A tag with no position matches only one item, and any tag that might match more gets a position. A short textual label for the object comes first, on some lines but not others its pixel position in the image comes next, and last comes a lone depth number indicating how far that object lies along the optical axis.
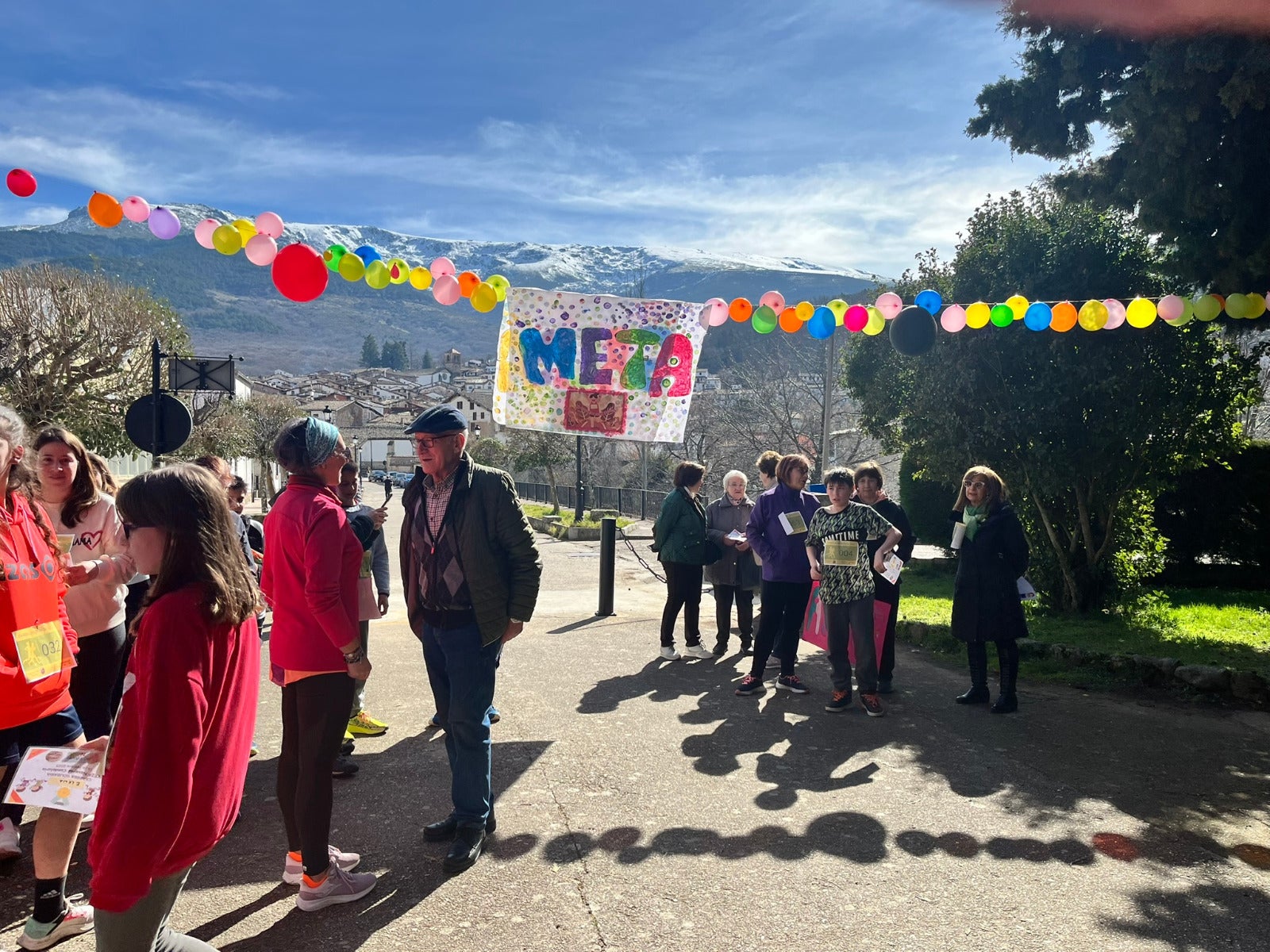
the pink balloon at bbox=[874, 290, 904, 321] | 8.11
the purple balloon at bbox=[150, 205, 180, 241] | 5.89
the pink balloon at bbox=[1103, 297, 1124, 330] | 7.79
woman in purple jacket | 6.91
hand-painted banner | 7.38
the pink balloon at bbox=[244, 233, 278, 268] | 5.91
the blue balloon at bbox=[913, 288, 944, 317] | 8.15
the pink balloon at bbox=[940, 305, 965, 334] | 8.09
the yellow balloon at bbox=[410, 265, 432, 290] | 6.77
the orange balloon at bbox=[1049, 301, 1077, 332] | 7.83
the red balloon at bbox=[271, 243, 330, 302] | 5.84
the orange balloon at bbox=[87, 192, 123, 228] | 5.52
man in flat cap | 3.92
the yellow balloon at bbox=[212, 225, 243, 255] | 5.97
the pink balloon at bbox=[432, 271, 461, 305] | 6.95
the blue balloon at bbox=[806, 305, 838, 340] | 7.93
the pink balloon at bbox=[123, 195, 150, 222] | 5.67
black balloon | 8.17
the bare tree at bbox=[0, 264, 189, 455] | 23.48
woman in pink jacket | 3.34
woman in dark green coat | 8.06
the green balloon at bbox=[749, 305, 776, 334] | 8.08
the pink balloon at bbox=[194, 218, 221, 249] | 6.25
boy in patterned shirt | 6.42
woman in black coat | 6.42
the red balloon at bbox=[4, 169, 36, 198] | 5.14
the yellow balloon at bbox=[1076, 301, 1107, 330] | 7.72
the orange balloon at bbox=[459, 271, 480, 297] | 7.03
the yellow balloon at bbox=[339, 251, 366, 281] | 6.29
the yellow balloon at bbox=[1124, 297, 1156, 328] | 7.47
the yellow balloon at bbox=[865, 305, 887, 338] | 8.08
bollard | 10.73
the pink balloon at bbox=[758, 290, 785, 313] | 8.04
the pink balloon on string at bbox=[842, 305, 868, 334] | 8.09
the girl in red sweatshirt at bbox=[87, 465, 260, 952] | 2.16
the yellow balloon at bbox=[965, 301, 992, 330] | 7.78
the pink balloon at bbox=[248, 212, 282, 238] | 6.02
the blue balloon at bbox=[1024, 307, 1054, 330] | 7.78
